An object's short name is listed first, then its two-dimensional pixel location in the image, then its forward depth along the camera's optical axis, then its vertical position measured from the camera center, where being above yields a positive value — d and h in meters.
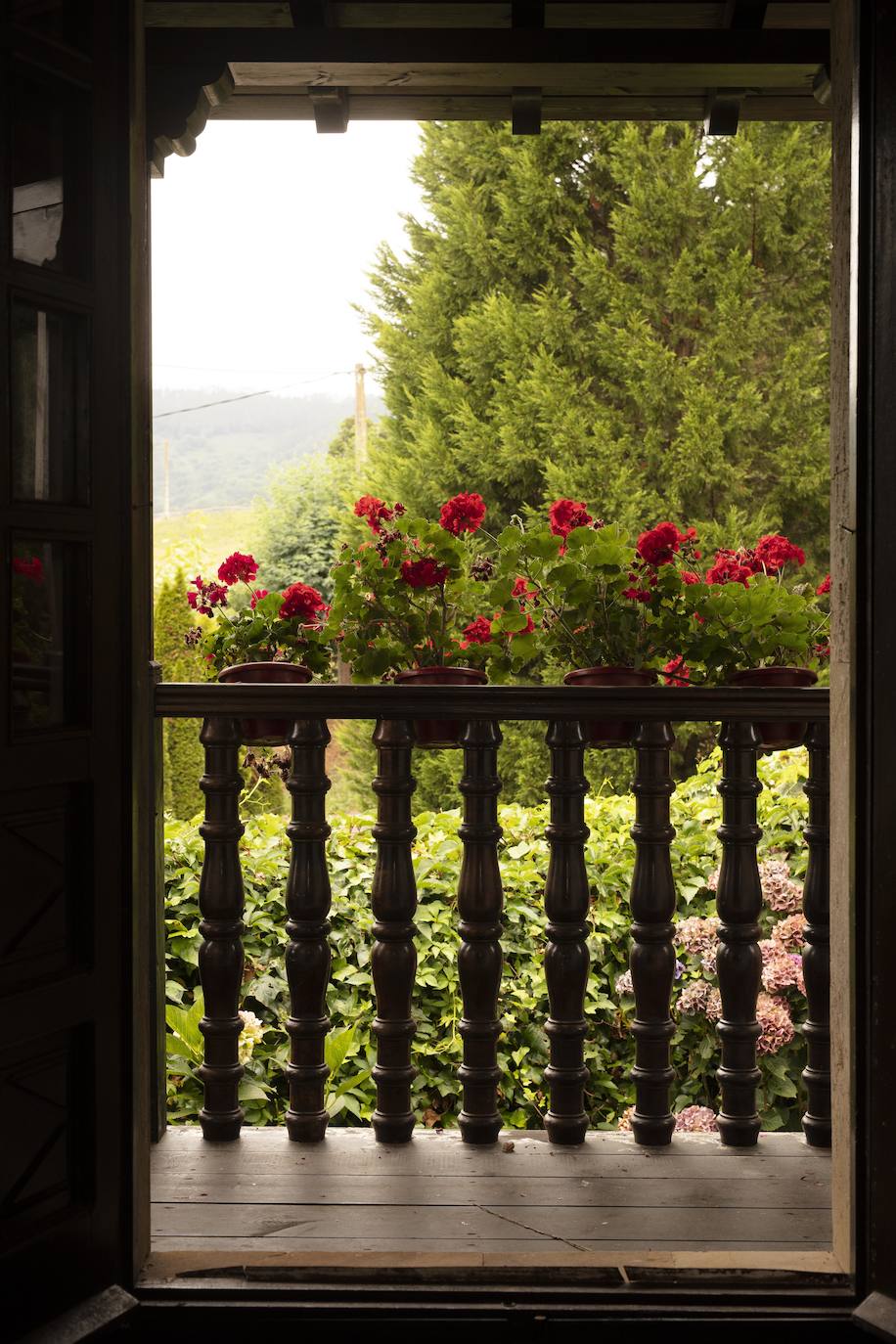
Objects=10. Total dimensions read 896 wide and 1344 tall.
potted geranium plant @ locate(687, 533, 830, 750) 2.46 +0.05
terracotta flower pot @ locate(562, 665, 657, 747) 2.46 -0.04
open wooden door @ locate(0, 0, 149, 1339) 1.71 +0.02
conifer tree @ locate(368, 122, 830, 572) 9.14 +2.59
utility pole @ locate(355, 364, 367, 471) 15.30 +3.26
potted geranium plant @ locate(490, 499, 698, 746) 2.52 +0.14
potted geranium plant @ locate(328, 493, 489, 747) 2.55 +0.13
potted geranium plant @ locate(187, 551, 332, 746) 2.59 +0.06
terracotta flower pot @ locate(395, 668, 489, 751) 2.47 -0.04
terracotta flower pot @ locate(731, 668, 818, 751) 2.44 -0.04
